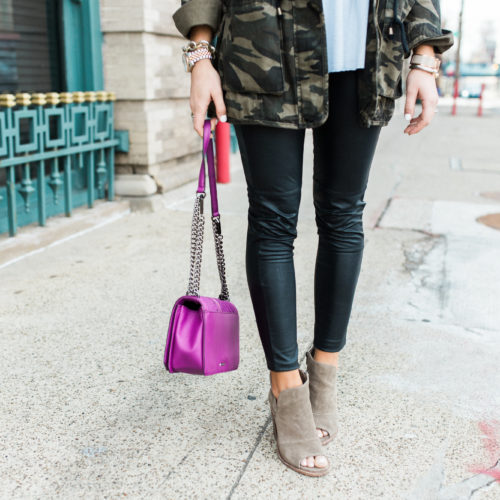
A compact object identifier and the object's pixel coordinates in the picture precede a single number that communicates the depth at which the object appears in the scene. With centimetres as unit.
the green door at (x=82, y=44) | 473
